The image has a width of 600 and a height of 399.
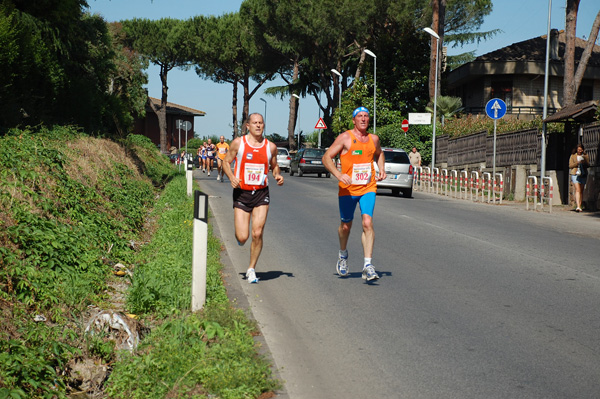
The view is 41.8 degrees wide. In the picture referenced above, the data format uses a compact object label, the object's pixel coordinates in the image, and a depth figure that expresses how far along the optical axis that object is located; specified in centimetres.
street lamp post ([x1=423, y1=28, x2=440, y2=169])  3736
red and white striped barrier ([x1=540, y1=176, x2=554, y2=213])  2188
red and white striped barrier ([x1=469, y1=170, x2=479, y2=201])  2692
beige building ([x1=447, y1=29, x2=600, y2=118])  4834
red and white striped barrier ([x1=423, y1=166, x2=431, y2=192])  3366
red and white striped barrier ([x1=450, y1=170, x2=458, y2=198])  2938
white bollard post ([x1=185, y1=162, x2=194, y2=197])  2012
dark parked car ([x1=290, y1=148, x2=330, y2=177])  4322
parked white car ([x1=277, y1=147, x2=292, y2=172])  5162
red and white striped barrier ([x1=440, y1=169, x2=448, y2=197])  3025
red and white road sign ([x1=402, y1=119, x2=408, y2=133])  3844
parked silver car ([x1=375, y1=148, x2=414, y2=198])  2712
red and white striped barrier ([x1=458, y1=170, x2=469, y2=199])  2853
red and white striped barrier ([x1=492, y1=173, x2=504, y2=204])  2547
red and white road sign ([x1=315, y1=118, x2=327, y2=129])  5600
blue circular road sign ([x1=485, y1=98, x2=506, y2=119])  2589
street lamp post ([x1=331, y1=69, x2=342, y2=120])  5316
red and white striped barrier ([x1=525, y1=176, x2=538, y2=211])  2256
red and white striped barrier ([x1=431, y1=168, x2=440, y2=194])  3153
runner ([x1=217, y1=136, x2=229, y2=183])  2859
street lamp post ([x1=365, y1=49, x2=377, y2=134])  4678
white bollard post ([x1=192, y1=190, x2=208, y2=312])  679
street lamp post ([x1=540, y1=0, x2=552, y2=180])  2429
